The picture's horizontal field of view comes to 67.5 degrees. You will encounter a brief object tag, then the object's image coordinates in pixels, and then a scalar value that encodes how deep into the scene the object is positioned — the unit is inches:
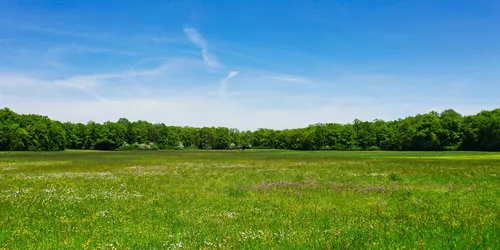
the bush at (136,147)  7613.2
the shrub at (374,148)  6687.5
